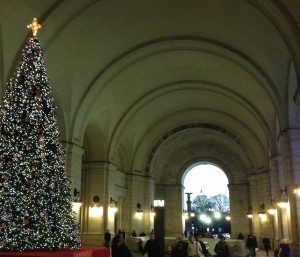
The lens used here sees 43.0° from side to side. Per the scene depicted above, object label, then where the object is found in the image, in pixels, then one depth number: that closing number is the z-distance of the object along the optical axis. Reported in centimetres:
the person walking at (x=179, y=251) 930
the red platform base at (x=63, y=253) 636
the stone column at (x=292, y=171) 1270
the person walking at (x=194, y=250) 1013
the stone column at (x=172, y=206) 3067
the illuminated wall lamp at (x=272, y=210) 1959
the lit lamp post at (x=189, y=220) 3472
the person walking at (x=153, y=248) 919
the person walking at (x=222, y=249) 1176
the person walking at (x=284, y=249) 1175
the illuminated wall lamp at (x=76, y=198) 1630
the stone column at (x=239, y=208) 2968
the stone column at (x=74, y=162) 1571
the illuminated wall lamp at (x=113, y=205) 1988
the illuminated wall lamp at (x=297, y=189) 1191
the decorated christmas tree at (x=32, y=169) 695
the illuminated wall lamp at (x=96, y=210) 1888
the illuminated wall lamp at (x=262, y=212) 2348
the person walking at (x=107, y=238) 1634
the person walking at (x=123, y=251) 910
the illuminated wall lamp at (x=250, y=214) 2639
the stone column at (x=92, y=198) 1859
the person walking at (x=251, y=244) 1789
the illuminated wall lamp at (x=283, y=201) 1426
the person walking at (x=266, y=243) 1968
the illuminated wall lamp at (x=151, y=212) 2589
